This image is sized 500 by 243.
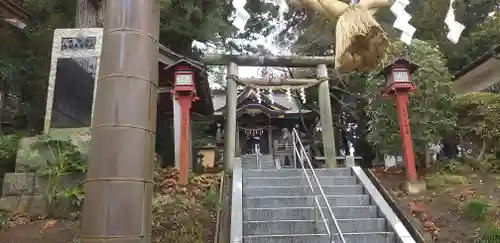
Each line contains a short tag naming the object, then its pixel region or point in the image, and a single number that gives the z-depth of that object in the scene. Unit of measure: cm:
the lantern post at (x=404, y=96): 859
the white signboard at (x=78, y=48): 887
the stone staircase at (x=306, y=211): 608
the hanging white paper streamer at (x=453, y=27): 389
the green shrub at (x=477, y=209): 686
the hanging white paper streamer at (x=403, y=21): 321
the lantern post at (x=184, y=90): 938
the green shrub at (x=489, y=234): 607
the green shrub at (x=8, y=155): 838
